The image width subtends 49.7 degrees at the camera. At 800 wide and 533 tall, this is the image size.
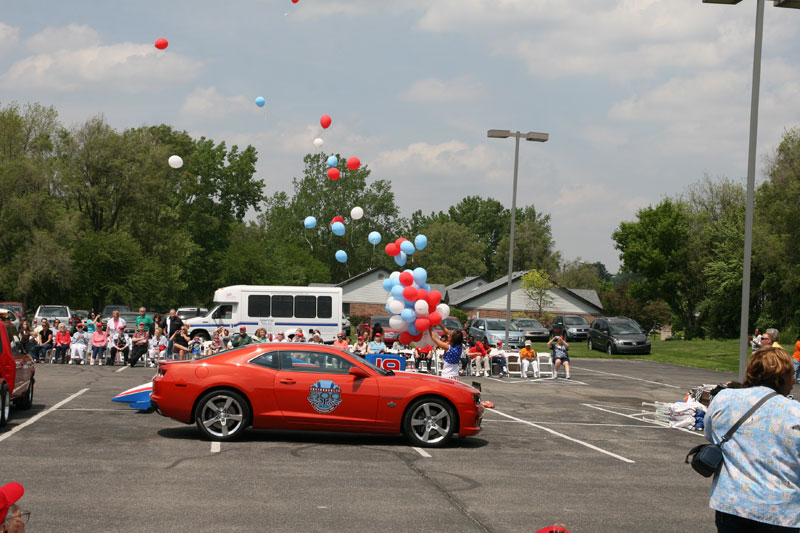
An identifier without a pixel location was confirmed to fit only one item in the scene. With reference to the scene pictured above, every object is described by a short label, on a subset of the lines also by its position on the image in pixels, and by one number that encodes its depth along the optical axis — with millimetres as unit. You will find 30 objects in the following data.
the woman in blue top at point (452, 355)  15141
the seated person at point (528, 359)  26906
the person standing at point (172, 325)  26109
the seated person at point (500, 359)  27078
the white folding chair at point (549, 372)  26931
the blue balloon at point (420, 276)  18703
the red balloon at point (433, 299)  18561
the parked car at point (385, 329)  27391
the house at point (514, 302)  79188
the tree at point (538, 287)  71444
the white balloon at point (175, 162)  28219
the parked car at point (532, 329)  47103
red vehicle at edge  12172
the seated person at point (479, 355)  27203
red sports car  11531
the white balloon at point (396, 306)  18578
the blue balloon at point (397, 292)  18641
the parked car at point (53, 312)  36812
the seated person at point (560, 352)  26448
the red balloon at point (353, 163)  22639
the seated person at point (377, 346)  24547
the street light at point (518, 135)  29062
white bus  32719
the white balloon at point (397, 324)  18672
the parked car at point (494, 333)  39312
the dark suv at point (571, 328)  49438
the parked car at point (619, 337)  39531
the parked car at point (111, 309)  44125
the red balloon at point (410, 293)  18375
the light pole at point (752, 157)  14844
